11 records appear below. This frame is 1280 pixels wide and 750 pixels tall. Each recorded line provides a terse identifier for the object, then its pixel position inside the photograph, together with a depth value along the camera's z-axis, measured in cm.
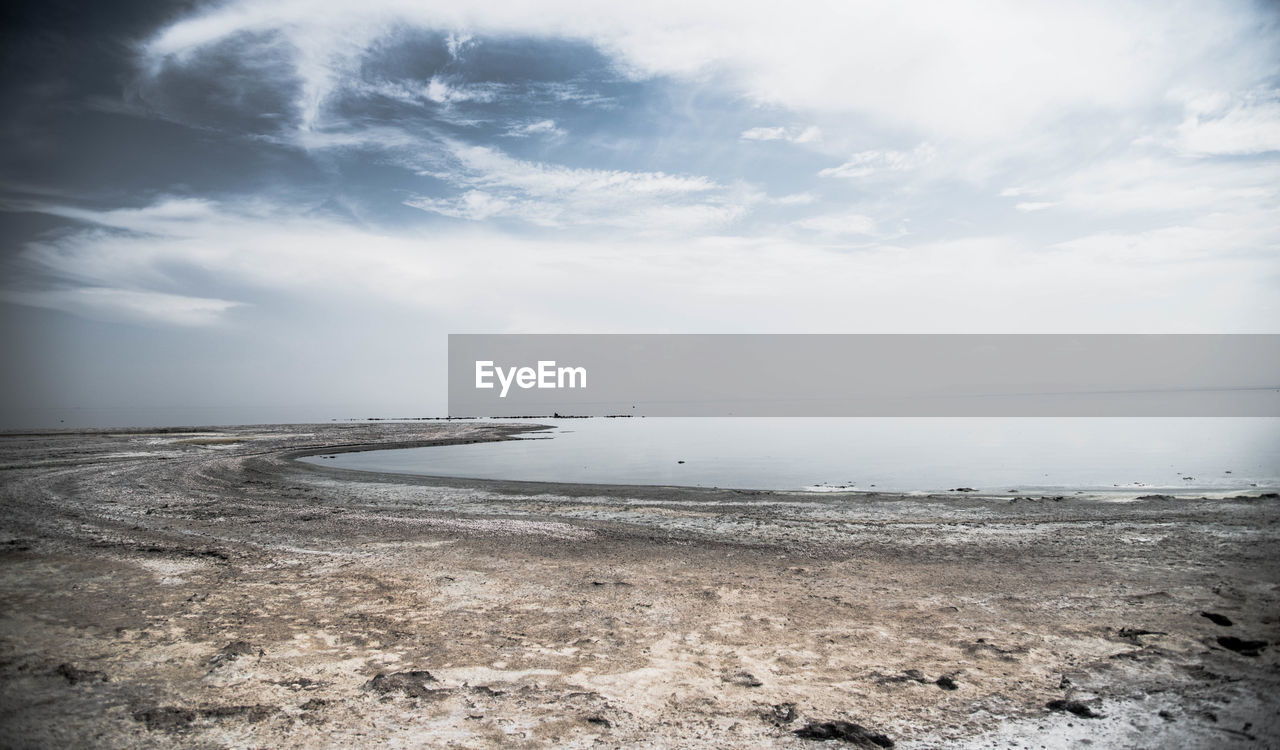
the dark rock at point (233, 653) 642
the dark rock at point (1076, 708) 542
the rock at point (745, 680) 600
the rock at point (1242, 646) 648
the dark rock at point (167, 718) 521
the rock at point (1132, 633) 697
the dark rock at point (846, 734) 501
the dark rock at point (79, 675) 596
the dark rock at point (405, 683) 582
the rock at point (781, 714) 532
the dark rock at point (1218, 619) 721
